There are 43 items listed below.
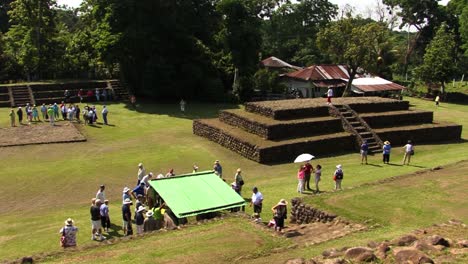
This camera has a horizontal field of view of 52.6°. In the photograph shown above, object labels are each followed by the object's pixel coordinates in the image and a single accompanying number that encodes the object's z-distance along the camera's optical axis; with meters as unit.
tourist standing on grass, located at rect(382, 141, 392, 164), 23.94
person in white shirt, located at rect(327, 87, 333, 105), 30.40
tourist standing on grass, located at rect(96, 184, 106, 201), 16.58
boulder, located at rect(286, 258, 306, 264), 10.37
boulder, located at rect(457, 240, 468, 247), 10.61
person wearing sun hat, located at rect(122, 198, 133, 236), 15.23
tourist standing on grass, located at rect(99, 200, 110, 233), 15.44
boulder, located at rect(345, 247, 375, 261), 10.16
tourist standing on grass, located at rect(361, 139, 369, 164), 23.95
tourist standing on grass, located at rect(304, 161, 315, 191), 19.59
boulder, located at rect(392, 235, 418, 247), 11.07
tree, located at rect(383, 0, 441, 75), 67.88
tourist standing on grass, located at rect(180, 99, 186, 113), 37.86
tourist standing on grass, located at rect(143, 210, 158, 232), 14.85
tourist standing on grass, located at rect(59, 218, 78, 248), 13.75
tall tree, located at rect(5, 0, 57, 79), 44.69
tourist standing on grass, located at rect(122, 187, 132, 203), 16.44
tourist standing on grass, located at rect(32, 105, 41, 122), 32.62
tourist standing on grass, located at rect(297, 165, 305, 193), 19.38
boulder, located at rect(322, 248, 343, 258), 10.64
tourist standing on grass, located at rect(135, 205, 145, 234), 14.93
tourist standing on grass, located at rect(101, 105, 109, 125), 32.75
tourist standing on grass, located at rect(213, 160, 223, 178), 20.78
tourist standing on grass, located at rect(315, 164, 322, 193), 19.75
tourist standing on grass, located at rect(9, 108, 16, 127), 30.69
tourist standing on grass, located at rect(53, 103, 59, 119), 33.28
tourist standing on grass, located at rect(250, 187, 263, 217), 16.22
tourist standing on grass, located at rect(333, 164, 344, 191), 19.14
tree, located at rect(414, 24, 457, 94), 50.75
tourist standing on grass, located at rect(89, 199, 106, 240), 14.97
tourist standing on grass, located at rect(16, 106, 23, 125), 31.58
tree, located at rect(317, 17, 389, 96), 44.34
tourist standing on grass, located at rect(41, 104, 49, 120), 33.22
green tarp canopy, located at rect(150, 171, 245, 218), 14.95
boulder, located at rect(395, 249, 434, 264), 9.50
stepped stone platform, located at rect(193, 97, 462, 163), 25.97
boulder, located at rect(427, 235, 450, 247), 10.72
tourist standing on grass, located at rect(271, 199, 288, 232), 14.88
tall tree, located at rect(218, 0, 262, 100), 44.00
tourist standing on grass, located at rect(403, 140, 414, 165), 23.74
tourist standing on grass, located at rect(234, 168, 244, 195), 18.78
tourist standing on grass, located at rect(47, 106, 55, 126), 31.58
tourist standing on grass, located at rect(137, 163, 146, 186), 20.16
